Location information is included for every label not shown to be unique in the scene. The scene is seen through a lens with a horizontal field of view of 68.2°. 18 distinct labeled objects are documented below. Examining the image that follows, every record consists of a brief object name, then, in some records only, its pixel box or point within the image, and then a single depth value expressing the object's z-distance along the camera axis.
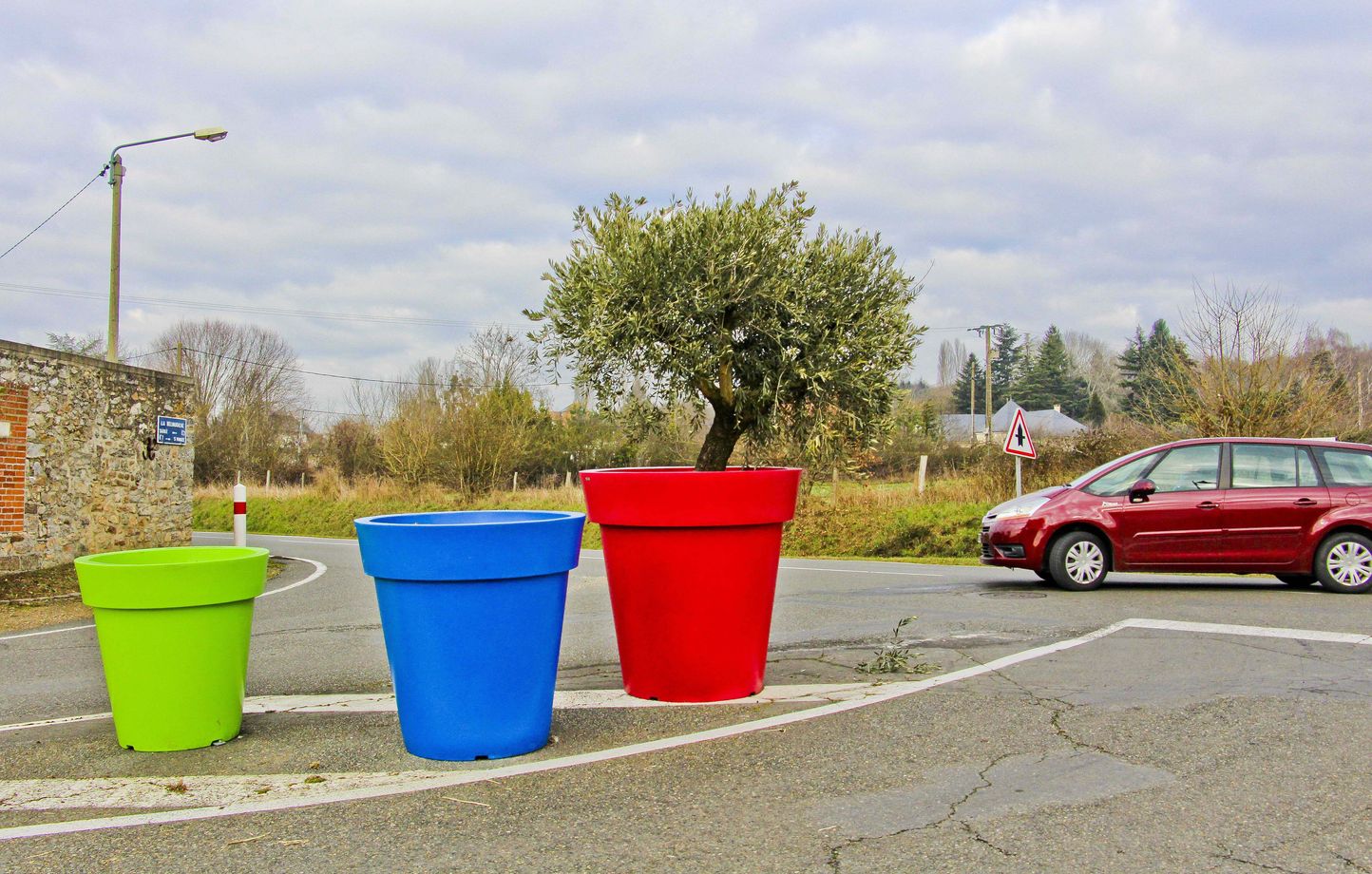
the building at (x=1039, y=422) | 67.19
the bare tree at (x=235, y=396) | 42.88
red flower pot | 4.77
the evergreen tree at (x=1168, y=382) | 19.77
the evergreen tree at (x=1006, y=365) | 88.56
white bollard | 12.16
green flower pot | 4.16
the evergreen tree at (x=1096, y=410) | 70.75
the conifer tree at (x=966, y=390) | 86.69
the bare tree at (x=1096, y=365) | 83.11
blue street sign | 15.73
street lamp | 16.73
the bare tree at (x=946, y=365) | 105.62
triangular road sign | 17.70
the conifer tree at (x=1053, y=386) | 80.62
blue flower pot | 3.91
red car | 9.79
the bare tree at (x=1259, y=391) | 18.69
